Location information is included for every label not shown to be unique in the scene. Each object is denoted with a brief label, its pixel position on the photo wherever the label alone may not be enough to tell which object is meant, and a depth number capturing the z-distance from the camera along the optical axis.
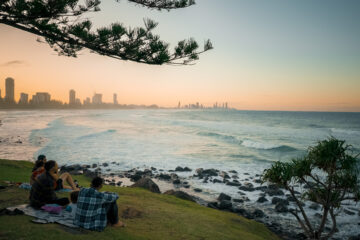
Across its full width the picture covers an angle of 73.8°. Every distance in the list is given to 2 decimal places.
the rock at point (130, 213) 6.88
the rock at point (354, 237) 9.98
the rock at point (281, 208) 12.45
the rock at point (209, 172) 19.50
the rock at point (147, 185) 12.58
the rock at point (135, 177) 16.80
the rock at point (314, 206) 13.19
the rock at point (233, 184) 16.80
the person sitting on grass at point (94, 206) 5.07
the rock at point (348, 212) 12.54
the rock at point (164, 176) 17.90
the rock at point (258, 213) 11.76
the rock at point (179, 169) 20.44
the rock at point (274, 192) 15.02
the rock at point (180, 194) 11.46
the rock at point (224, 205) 12.22
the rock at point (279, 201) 13.39
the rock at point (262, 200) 13.75
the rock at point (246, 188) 15.80
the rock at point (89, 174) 14.81
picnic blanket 5.16
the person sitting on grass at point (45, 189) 5.70
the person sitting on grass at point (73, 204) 5.62
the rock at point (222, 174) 19.28
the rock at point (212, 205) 12.35
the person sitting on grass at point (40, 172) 7.19
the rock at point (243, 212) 11.66
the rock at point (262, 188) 16.04
